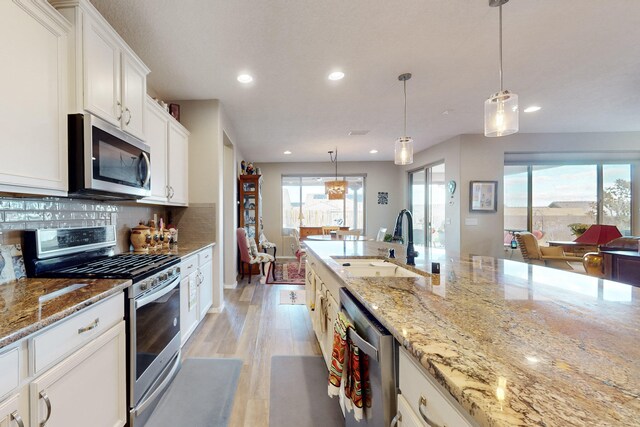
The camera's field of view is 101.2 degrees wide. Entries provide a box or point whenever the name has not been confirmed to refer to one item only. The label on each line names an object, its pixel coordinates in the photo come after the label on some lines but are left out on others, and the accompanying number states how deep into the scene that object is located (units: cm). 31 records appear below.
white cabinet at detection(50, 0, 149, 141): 144
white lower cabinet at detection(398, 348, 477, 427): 55
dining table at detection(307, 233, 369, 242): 464
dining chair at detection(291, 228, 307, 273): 546
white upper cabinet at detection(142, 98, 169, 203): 233
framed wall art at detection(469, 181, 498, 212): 477
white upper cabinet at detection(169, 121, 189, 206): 274
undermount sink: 184
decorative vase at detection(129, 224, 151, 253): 238
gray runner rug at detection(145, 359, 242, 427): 159
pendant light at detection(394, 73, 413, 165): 275
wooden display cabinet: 533
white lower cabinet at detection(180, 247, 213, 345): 226
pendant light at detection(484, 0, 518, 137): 186
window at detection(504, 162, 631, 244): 517
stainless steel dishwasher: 83
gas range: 142
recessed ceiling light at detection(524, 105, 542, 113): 361
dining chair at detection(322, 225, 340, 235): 698
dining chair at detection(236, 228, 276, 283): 462
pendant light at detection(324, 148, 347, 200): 557
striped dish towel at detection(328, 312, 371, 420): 104
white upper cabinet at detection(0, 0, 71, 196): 112
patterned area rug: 462
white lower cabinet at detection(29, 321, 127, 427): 93
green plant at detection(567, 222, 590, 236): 493
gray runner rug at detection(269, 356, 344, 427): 162
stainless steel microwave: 144
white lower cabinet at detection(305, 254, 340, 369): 168
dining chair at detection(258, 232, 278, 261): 532
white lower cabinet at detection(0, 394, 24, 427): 78
